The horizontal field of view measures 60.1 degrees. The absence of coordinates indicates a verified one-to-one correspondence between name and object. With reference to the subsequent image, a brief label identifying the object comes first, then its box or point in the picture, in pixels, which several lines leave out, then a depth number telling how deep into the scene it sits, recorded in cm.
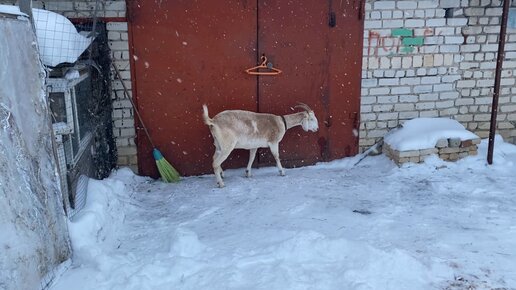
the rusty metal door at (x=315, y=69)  559
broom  543
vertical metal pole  535
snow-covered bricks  568
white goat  519
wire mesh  375
